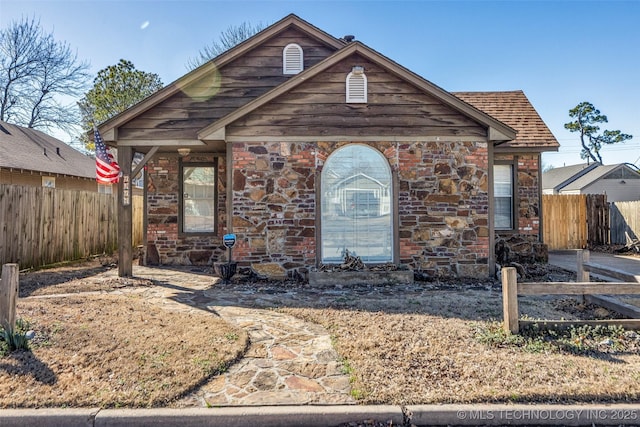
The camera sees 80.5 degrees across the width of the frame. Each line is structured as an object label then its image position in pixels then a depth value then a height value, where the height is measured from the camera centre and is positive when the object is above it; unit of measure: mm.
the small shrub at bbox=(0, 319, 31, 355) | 4193 -1295
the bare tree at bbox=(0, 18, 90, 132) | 22750 +8961
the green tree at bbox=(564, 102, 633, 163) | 38366 +9600
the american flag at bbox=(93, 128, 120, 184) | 8578 +1360
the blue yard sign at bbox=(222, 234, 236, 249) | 8164 -341
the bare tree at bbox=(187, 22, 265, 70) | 22344 +11010
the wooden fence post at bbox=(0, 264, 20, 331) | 4402 -837
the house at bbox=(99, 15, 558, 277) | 8586 +1187
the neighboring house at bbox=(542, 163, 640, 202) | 27844 +2916
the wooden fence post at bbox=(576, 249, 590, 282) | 6219 -706
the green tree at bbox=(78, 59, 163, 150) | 21766 +7972
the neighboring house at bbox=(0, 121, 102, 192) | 15758 +2969
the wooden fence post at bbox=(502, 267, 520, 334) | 4648 -983
